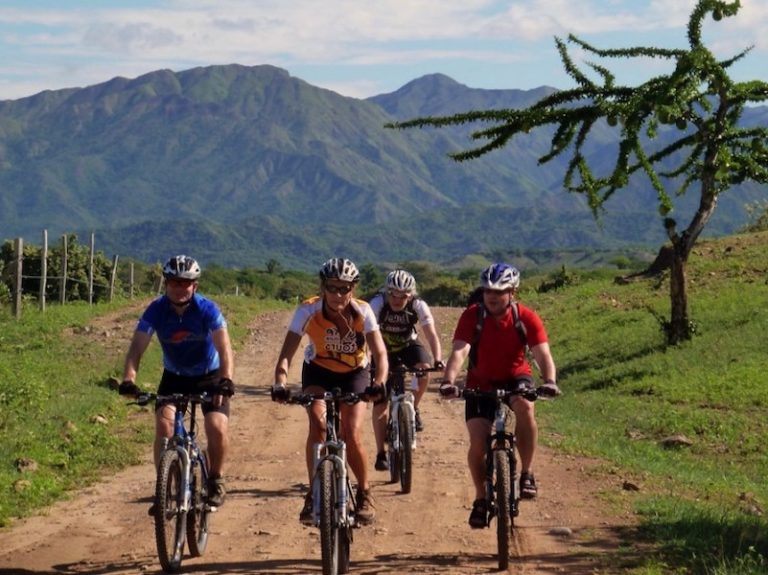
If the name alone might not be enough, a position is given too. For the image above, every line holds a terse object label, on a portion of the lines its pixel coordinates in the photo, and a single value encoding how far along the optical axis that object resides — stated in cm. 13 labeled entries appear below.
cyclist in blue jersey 964
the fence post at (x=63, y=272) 3359
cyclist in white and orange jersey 976
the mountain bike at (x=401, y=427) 1247
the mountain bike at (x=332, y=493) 859
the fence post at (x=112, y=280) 3787
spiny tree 1745
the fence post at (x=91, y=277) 3622
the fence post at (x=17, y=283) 2858
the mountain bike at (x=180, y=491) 892
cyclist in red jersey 966
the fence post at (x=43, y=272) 3094
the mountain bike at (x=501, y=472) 922
